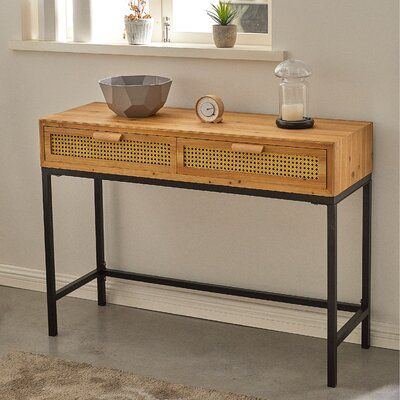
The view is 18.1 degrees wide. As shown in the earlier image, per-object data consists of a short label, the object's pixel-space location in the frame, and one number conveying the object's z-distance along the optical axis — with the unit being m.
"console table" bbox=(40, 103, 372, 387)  4.62
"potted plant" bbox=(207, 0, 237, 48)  5.44
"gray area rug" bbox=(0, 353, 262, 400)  4.71
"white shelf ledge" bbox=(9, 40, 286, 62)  5.21
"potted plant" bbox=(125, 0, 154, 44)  5.66
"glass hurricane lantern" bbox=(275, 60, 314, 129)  4.86
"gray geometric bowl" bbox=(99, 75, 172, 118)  5.11
